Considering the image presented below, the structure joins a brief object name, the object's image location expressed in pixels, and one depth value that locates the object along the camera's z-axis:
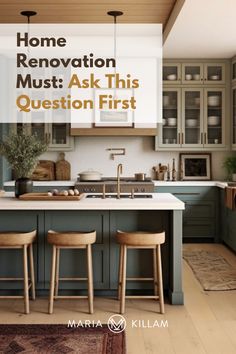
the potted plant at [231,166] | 7.40
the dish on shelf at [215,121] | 7.47
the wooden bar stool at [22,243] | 4.14
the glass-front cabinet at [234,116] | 7.28
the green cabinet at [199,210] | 7.21
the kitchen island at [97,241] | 4.54
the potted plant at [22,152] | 4.70
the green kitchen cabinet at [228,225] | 6.53
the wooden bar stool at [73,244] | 4.10
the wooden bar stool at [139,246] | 4.09
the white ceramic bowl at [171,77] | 7.44
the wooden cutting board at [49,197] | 4.57
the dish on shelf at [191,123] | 7.48
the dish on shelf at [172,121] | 7.46
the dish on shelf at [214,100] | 7.45
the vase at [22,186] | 4.85
